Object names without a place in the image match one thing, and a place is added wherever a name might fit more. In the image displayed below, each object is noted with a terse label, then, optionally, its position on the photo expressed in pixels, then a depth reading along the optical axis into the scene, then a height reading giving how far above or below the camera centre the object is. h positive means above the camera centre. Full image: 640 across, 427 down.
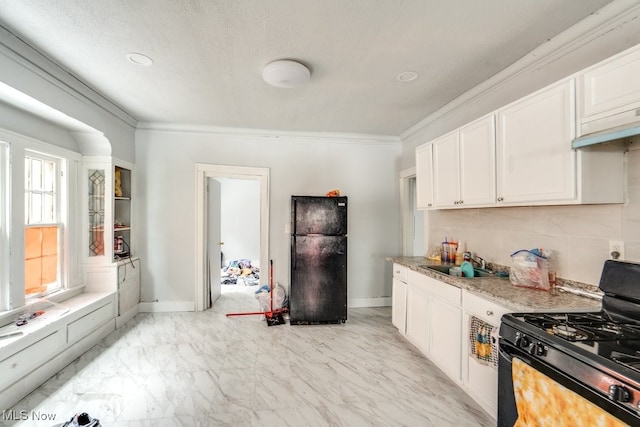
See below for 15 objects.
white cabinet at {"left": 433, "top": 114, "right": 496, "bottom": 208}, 2.07 +0.40
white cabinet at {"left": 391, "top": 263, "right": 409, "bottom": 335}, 2.89 -0.93
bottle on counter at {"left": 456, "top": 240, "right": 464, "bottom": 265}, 2.75 -0.41
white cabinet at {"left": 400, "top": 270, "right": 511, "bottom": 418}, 1.76 -0.93
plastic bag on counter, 1.81 -0.38
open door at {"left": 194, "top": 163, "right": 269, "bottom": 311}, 3.77 -0.09
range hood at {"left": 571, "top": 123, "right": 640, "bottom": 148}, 1.20 +0.37
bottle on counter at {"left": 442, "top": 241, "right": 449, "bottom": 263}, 2.89 -0.42
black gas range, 0.93 -0.56
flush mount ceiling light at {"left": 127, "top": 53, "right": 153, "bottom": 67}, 2.07 +1.19
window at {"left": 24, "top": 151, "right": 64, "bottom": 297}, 2.49 -0.11
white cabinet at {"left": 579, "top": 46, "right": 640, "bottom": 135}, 1.25 +0.59
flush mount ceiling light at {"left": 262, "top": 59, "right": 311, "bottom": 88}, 2.12 +1.12
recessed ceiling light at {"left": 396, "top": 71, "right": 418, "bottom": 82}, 2.32 +1.18
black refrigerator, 3.38 -0.59
